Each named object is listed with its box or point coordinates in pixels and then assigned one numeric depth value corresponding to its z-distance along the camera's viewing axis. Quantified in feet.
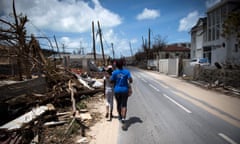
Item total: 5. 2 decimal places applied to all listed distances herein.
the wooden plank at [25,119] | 16.14
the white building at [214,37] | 73.75
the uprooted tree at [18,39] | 25.38
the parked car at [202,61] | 86.61
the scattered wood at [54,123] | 18.15
